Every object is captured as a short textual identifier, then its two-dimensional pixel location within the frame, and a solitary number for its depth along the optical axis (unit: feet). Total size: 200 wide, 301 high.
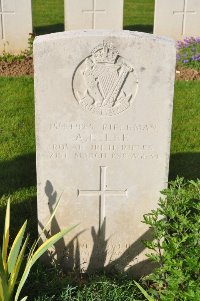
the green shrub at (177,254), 8.89
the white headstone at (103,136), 10.09
